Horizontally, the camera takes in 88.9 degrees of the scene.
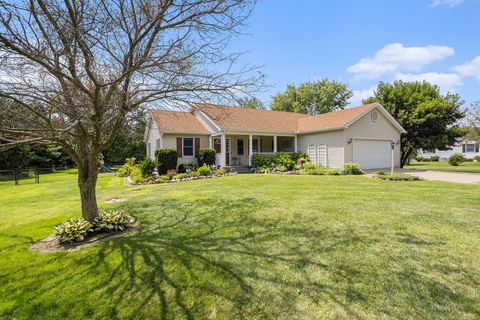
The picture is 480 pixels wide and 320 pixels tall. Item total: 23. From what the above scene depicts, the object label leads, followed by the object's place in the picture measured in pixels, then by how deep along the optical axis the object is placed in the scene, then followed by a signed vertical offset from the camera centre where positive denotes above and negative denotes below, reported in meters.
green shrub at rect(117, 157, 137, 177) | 18.60 -0.97
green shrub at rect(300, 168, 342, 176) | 15.11 -1.09
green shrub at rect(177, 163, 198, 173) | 16.41 -0.68
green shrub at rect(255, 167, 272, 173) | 16.69 -0.98
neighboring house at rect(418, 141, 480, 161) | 38.06 +0.03
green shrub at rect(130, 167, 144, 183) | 13.38 -1.04
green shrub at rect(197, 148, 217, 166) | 17.09 -0.01
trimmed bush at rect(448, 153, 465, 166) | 26.39 -0.87
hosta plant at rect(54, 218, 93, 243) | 4.61 -1.37
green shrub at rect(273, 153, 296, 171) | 17.16 -0.40
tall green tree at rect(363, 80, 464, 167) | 19.95 +3.27
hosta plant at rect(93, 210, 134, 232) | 5.05 -1.35
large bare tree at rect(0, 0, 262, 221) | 3.39 +1.52
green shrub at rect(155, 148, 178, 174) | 15.59 -0.09
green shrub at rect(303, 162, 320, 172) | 16.12 -0.76
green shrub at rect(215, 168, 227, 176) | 15.20 -0.97
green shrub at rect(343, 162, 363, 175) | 15.34 -0.95
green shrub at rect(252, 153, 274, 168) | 17.16 -0.37
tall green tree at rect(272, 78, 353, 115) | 36.44 +8.68
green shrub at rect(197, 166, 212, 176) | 14.69 -0.86
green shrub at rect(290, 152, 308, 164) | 18.28 -0.08
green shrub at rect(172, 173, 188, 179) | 14.17 -1.09
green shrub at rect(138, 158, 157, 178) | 14.91 -0.56
